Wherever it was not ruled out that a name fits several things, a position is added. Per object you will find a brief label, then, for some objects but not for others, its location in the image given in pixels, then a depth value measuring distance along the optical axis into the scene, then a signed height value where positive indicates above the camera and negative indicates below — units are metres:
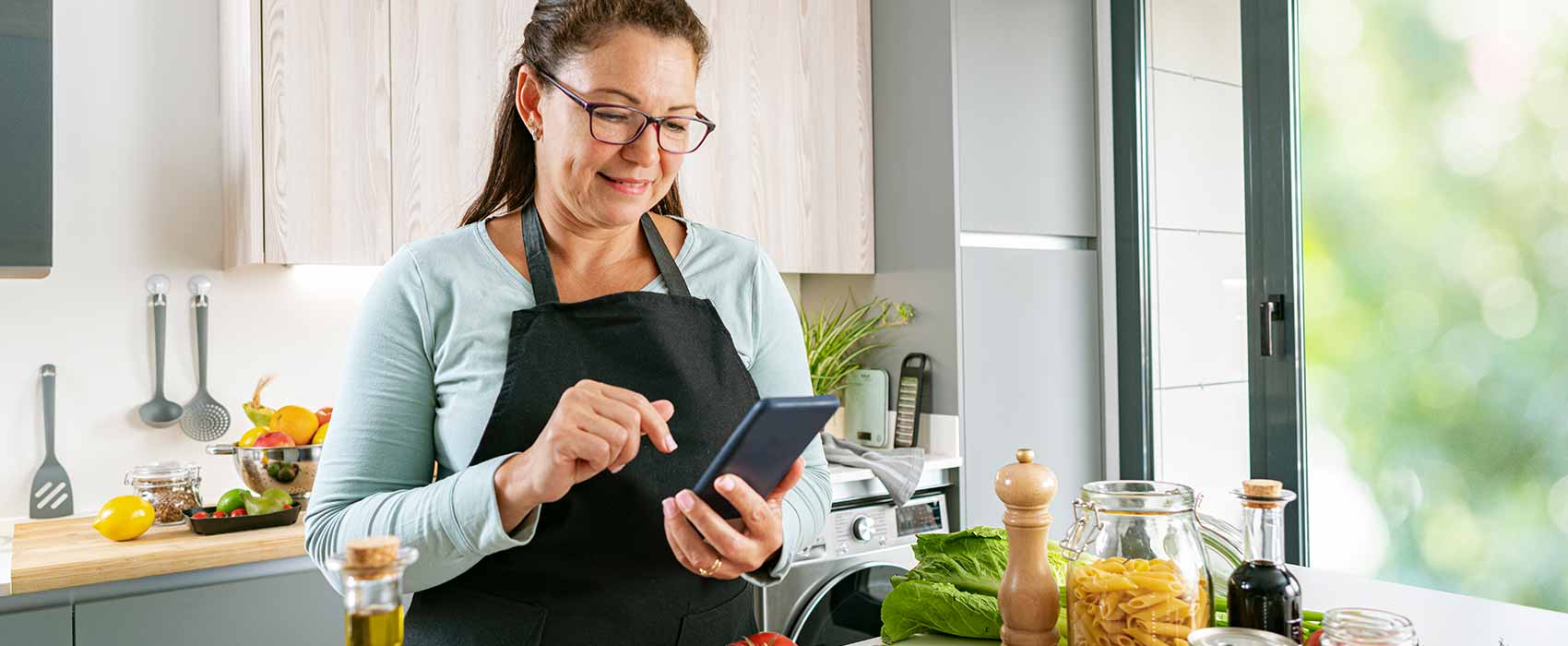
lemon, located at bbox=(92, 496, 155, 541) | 1.92 -0.33
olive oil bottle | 0.60 -0.14
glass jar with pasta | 0.92 -0.22
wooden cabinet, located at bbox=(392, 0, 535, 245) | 2.36 +0.52
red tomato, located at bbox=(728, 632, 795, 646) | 1.01 -0.30
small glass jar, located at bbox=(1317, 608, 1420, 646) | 0.72 -0.21
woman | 1.10 -0.05
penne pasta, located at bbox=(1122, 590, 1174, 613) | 0.91 -0.24
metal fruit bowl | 2.13 -0.27
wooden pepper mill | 1.01 -0.22
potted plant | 3.03 -0.04
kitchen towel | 2.68 -0.35
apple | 2.14 -0.21
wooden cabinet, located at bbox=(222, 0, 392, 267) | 2.20 +0.42
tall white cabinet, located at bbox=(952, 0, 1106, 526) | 2.95 +0.23
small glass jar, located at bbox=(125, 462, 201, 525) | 2.05 -0.29
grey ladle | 2.31 -0.05
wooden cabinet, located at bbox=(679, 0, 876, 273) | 2.85 +0.53
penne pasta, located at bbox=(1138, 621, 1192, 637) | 0.91 -0.26
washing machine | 2.54 -0.61
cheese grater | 2.96 -0.21
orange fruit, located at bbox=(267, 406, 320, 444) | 2.18 -0.18
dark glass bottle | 0.91 -0.22
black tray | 1.97 -0.35
